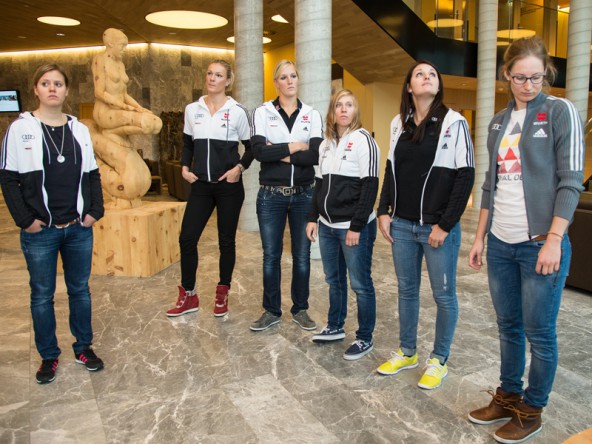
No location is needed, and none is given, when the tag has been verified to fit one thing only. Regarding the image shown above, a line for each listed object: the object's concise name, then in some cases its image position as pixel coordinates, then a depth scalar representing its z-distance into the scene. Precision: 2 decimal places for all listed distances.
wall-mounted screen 15.24
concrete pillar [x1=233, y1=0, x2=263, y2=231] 6.61
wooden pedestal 4.73
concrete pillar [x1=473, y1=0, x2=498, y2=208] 9.87
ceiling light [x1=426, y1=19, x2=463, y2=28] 10.12
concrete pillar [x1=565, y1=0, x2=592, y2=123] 9.20
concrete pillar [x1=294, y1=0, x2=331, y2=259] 5.09
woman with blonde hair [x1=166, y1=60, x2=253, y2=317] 3.45
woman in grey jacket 1.88
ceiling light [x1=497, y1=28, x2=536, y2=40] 11.08
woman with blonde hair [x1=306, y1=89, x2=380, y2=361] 2.75
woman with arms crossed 3.12
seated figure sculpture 4.82
